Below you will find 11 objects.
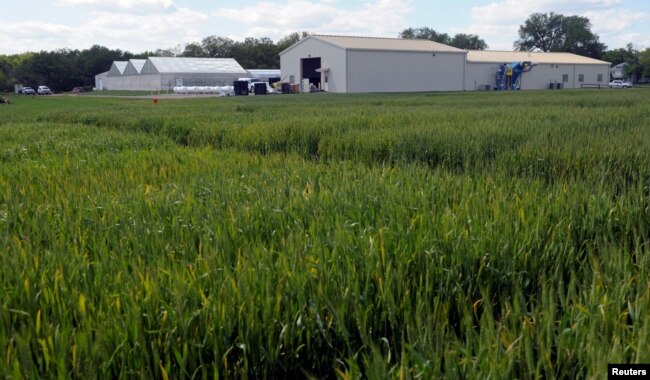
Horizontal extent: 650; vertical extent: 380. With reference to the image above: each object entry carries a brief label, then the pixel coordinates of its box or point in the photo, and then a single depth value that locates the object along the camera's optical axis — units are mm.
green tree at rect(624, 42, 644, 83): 84250
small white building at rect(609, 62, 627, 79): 86438
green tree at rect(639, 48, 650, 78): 81000
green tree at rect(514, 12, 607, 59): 87875
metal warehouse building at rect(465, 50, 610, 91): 52053
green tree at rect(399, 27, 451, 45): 101812
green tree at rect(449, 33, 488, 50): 101625
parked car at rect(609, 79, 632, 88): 62281
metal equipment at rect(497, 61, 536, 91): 50844
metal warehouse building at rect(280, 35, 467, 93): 43594
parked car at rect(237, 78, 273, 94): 47781
